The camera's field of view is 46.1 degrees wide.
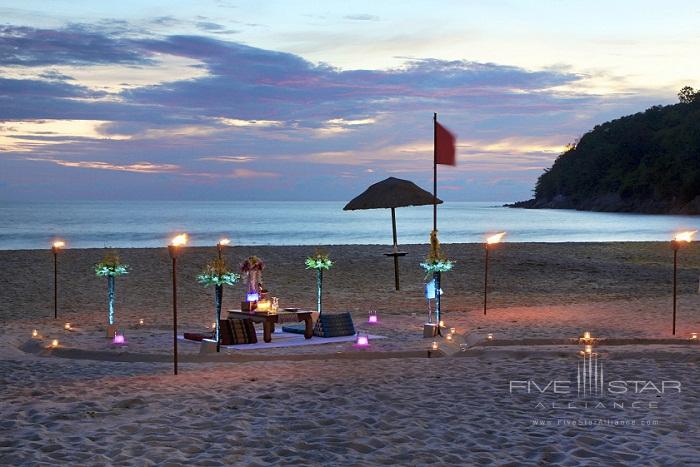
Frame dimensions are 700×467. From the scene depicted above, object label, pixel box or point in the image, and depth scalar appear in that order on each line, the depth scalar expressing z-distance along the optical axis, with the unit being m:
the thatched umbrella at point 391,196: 17.39
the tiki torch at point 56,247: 14.95
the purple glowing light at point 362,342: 11.59
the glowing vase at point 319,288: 14.60
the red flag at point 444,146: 14.93
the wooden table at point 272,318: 12.22
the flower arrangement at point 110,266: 12.96
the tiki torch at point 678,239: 11.64
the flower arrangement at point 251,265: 12.49
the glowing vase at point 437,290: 12.36
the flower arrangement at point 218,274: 11.00
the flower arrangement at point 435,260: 12.33
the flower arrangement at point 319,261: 14.48
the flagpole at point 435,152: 14.65
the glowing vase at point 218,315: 10.88
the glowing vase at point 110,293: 12.61
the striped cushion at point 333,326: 12.57
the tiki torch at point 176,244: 8.56
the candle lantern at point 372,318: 14.12
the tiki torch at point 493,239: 13.23
